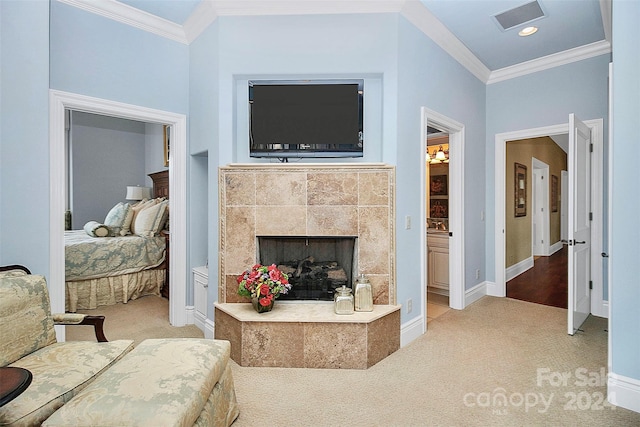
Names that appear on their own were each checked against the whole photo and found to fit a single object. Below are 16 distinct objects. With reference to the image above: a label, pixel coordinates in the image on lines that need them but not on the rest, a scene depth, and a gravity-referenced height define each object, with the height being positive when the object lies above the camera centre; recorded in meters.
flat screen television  2.81 +0.79
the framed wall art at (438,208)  5.07 +0.05
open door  2.96 -0.11
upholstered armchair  1.43 -0.72
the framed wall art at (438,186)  5.20 +0.40
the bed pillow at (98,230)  4.28 -0.22
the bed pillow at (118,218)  4.50 -0.07
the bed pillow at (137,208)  4.62 +0.07
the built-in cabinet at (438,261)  4.18 -0.63
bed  3.76 -0.53
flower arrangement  2.51 -0.54
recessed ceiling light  3.21 +1.73
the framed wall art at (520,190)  5.36 +0.34
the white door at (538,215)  7.12 -0.11
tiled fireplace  2.75 +0.00
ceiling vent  2.87 +1.73
